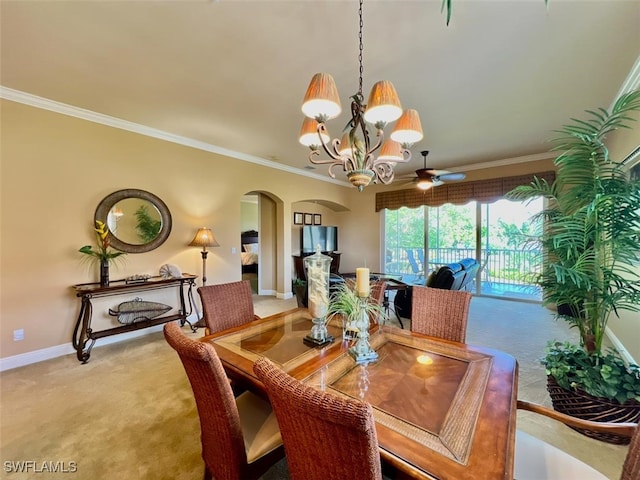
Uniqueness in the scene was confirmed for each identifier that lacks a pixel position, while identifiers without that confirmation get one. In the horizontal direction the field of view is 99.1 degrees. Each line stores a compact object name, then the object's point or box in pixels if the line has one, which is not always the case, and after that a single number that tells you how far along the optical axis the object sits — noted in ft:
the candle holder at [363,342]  4.67
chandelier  5.01
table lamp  13.12
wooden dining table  2.60
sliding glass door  18.72
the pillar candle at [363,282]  4.76
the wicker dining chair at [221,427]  3.43
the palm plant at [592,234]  5.85
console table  9.84
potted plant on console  10.44
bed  25.66
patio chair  22.31
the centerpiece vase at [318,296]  5.46
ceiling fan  13.21
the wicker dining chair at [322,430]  2.15
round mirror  11.34
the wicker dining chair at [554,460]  3.38
